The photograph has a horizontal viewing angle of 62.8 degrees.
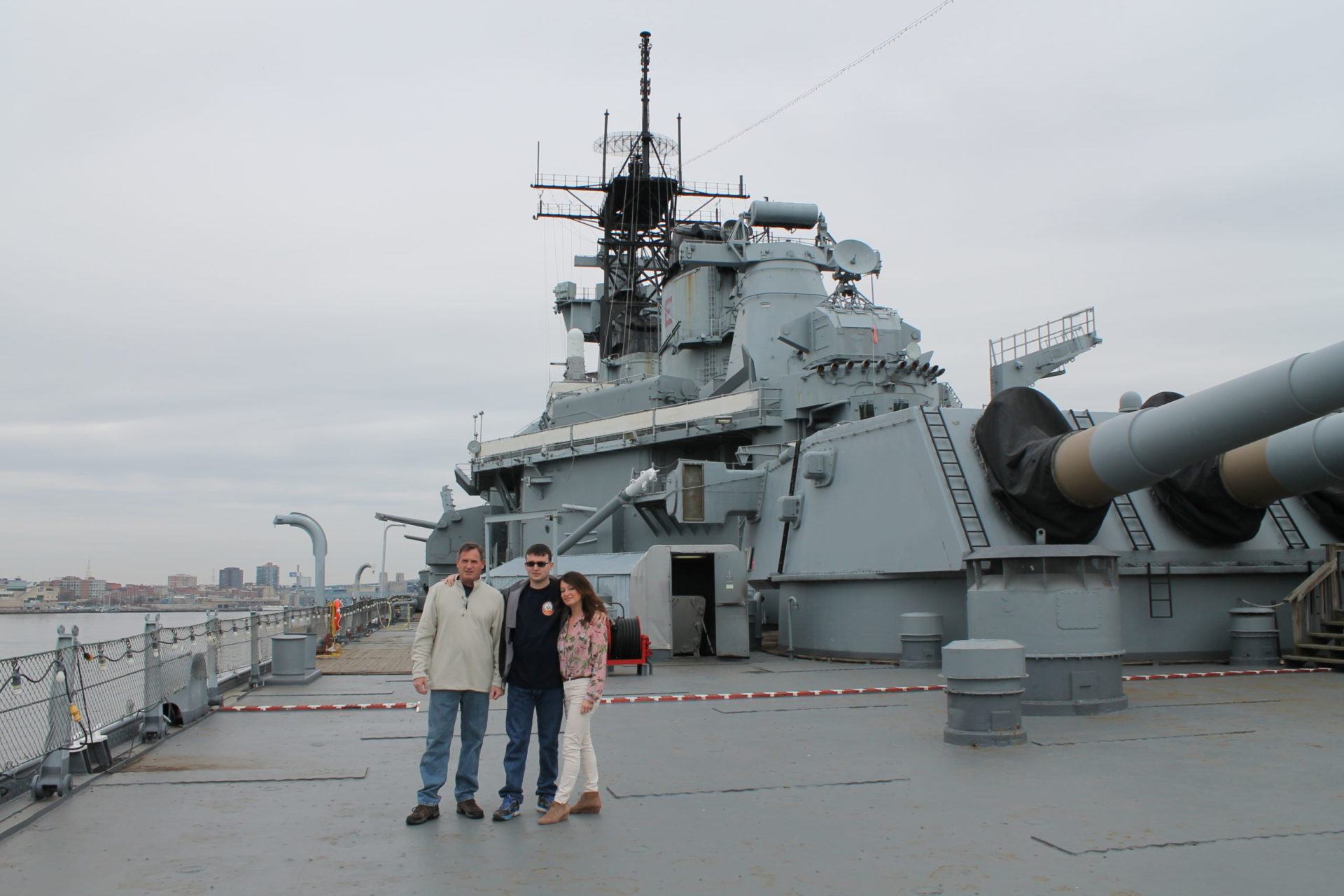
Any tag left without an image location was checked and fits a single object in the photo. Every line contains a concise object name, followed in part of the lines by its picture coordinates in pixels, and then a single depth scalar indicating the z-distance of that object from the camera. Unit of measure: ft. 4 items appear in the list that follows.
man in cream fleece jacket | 16.56
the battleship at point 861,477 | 33.73
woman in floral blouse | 16.53
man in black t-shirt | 16.83
